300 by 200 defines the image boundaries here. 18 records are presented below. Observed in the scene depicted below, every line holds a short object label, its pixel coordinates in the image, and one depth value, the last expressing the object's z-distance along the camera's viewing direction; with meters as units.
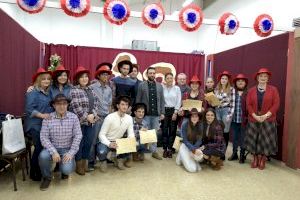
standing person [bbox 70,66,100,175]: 3.15
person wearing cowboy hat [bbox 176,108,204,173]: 3.57
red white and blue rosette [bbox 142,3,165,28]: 3.72
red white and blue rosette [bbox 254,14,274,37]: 3.89
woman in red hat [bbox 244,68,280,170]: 3.71
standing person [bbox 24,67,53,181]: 2.91
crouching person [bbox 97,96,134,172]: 3.33
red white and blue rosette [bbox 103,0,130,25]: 3.55
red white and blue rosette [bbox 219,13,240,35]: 3.93
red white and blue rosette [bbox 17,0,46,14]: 3.26
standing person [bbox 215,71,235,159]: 4.02
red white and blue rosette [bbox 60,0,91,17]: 3.37
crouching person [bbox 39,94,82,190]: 2.79
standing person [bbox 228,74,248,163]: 4.01
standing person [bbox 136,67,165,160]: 3.87
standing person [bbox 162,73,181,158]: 4.13
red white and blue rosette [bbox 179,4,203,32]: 3.81
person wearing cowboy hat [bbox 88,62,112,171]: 3.41
